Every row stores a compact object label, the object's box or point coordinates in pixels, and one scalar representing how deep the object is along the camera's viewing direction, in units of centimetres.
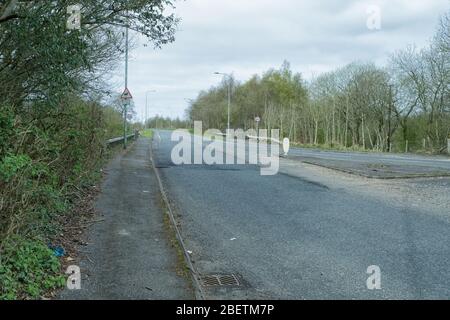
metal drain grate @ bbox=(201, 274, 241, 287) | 533
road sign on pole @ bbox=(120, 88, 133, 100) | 2694
